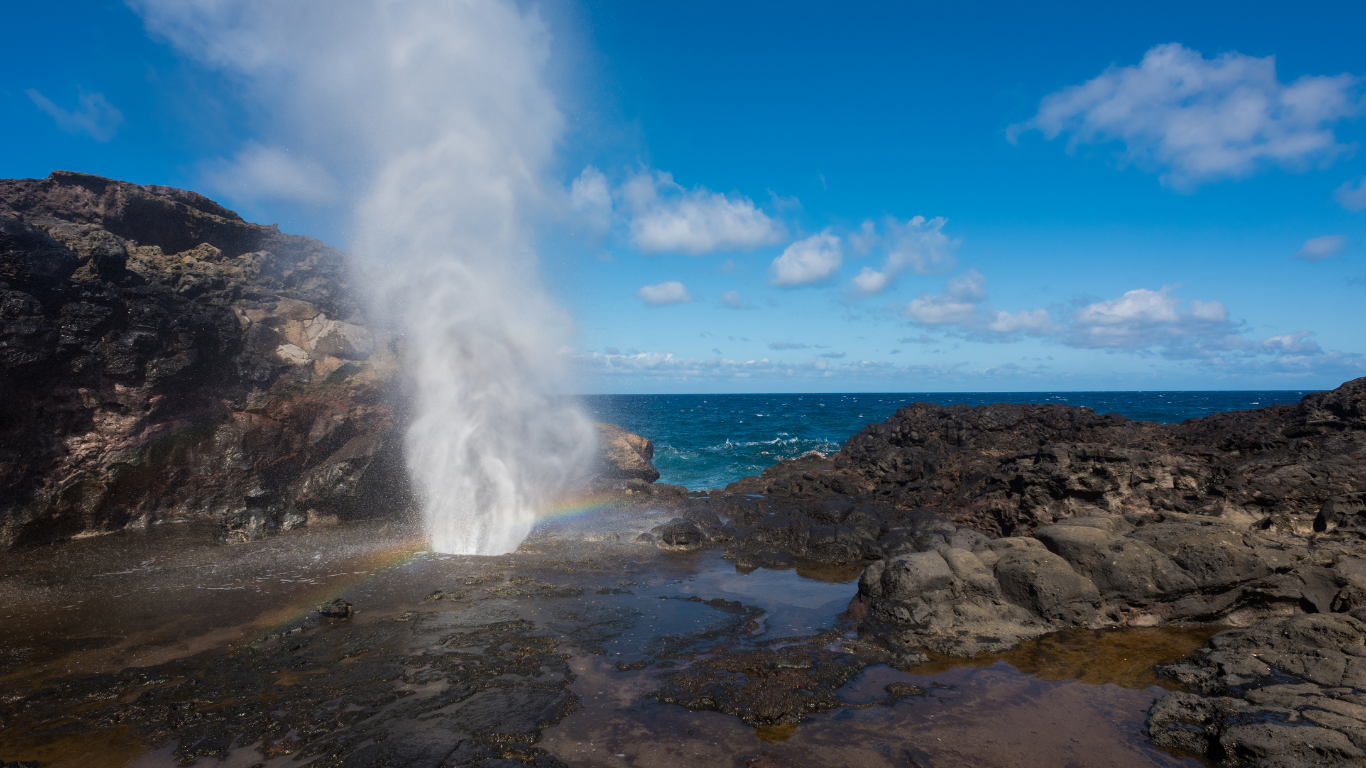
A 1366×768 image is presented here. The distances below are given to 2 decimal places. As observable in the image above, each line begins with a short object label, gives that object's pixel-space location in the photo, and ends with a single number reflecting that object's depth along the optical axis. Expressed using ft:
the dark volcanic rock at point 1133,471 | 35.42
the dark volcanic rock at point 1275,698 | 14.97
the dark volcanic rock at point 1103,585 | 24.47
